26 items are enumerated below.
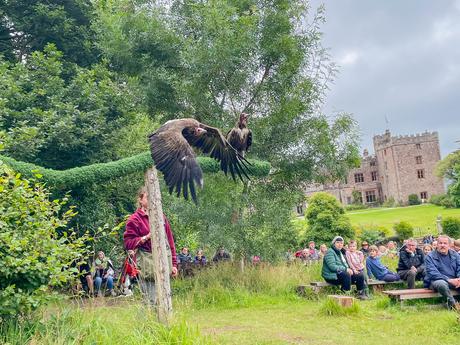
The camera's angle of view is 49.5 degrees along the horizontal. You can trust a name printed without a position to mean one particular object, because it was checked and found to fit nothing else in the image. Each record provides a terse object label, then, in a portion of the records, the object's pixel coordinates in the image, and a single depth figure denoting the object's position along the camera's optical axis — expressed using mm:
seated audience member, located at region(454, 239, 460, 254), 9473
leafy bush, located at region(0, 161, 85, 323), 4535
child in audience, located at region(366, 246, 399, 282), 10391
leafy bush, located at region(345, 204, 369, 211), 63612
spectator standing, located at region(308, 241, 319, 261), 14281
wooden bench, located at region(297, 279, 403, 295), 9852
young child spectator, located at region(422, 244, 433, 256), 12191
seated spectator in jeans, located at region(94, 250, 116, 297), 10402
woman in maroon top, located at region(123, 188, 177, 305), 5762
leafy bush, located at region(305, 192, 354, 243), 23578
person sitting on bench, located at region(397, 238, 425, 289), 10047
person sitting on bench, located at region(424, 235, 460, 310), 7972
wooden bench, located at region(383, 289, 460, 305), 8031
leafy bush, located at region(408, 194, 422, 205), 63044
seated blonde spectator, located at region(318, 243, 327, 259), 14234
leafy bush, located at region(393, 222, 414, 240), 27453
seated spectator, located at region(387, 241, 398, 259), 16159
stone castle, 65688
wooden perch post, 5340
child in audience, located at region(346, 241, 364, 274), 10028
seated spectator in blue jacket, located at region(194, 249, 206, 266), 13514
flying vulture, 5098
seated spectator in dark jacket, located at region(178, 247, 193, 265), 14055
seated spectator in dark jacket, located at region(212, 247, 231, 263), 12261
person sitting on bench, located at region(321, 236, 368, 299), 9742
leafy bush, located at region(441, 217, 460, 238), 26562
